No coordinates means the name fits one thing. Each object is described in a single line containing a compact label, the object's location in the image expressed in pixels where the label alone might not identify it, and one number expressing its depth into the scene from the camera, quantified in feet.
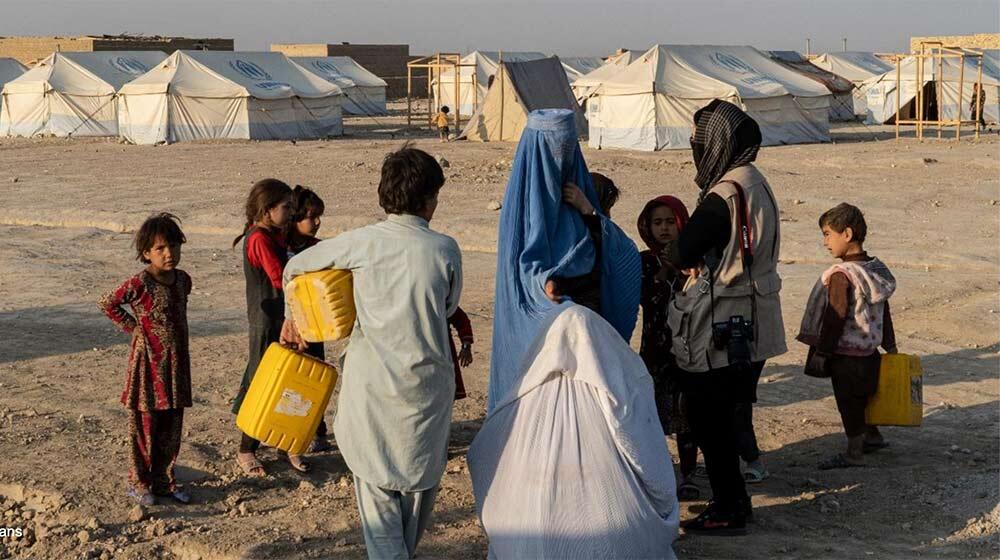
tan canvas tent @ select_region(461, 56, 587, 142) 91.71
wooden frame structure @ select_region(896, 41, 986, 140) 85.15
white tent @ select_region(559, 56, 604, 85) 145.06
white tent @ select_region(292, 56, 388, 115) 132.77
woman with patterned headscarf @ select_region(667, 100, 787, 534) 14.80
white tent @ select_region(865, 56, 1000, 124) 104.53
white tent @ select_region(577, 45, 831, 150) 85.81
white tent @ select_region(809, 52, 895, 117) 135.03
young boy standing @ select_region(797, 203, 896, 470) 18.06
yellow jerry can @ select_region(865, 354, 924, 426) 18.28
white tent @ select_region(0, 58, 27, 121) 127.54
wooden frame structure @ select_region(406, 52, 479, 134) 102.89
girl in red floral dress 16.11
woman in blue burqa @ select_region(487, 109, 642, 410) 13.17
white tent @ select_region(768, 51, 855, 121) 107.04
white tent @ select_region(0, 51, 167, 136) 105.60
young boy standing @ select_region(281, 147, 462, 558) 12.09
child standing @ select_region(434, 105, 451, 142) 91.76
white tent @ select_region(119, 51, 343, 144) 95.81
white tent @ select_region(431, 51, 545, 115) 131.64
